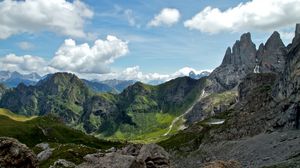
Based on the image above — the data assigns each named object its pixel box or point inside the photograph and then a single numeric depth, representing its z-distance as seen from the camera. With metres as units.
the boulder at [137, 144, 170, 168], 40.04
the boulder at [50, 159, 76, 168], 57.18
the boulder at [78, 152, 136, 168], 38.92
